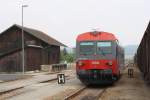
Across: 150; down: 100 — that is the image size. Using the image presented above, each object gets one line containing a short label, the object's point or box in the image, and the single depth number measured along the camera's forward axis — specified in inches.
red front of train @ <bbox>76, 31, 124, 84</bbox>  587.7
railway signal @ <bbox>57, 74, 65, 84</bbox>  635.0
